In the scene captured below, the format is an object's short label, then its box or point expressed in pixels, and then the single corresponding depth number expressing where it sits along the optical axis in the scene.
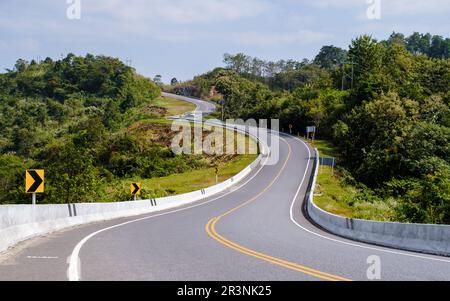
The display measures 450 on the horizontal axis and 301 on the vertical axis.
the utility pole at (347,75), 111.35
